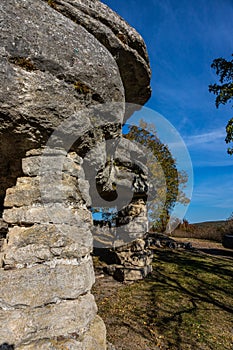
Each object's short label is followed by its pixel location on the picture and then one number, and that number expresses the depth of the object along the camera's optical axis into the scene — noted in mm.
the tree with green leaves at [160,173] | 14127
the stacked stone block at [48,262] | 1883
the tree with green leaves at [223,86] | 9117
